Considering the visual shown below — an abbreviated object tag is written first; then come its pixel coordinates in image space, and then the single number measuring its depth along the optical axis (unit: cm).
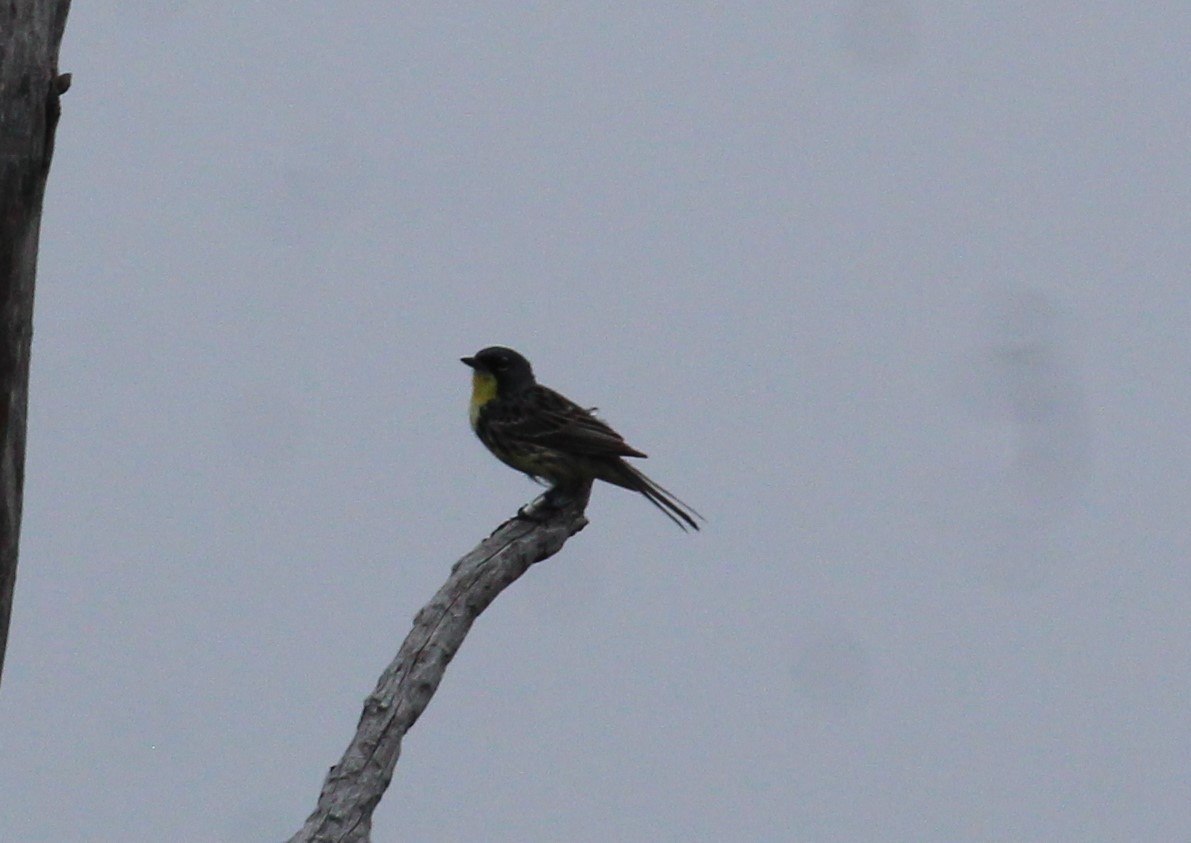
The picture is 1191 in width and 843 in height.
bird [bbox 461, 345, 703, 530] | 1789
